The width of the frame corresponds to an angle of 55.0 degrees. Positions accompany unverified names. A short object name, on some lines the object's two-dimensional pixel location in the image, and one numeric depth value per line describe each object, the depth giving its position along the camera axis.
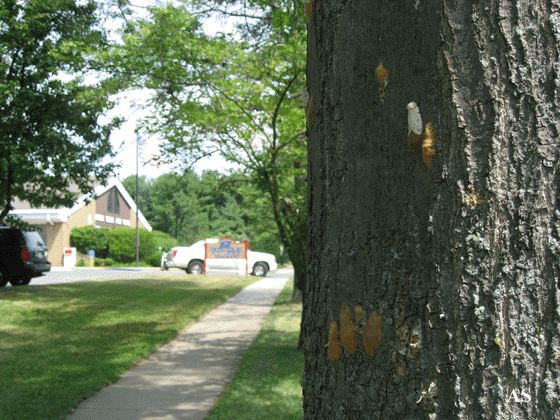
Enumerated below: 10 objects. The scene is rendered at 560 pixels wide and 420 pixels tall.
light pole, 35.47
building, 36.09
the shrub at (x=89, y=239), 38.00
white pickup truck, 24.44
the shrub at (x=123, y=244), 39.44
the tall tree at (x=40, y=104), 13.28
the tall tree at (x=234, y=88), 8.18
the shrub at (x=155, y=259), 40.62
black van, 16.00
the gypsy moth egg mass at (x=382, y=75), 1.56
